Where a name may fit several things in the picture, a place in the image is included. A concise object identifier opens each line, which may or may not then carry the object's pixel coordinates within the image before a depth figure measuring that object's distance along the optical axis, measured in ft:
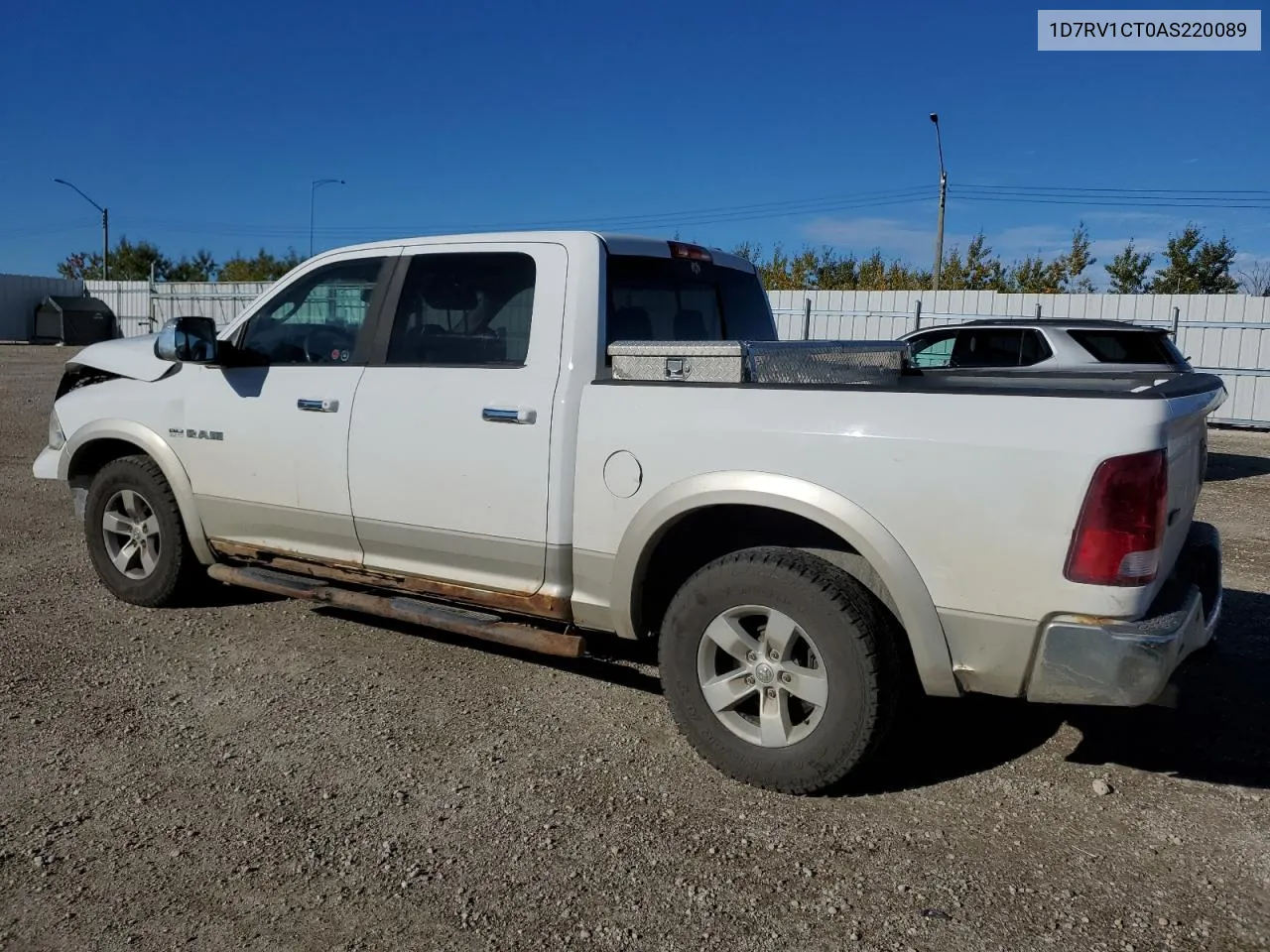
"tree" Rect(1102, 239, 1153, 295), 122.62
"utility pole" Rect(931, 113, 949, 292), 101.70
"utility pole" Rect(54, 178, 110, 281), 177.06
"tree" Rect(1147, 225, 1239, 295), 117.60
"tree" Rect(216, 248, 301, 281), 190.73
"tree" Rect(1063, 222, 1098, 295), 124.26
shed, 114.93
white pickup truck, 10.41
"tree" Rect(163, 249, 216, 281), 211.61
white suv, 32.48
